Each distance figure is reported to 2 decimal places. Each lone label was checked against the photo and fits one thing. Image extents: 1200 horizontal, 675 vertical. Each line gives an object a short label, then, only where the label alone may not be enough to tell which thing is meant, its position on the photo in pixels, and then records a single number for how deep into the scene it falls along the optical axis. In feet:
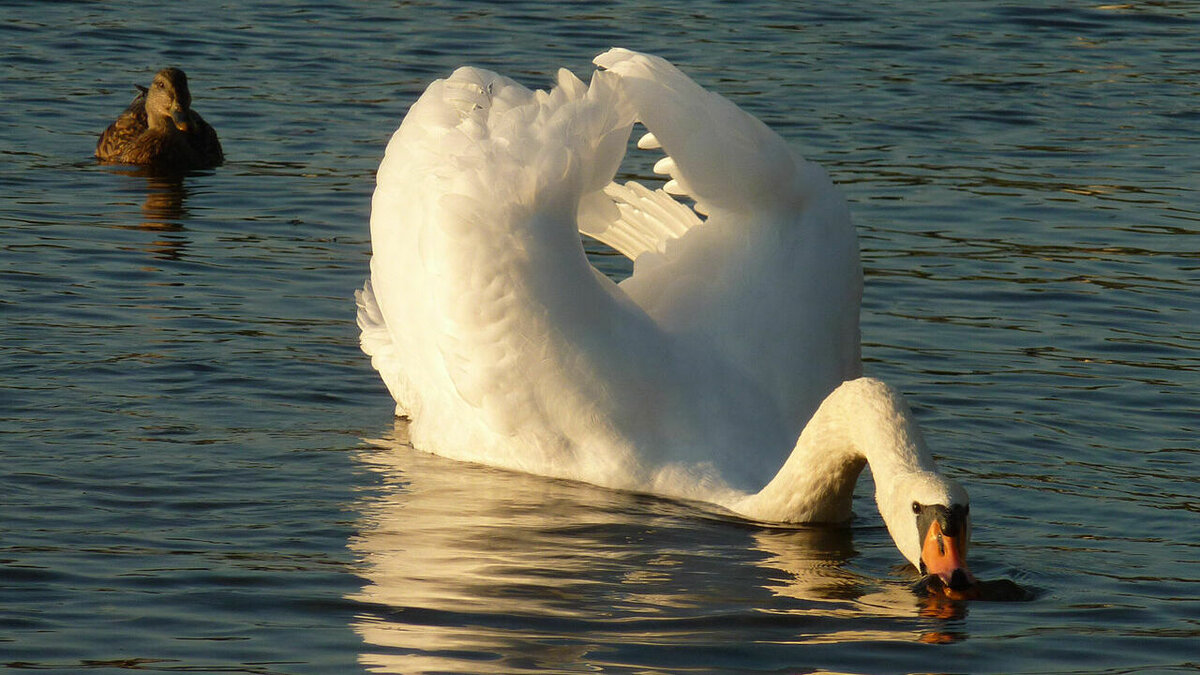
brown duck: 92.38
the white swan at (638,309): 53.11
